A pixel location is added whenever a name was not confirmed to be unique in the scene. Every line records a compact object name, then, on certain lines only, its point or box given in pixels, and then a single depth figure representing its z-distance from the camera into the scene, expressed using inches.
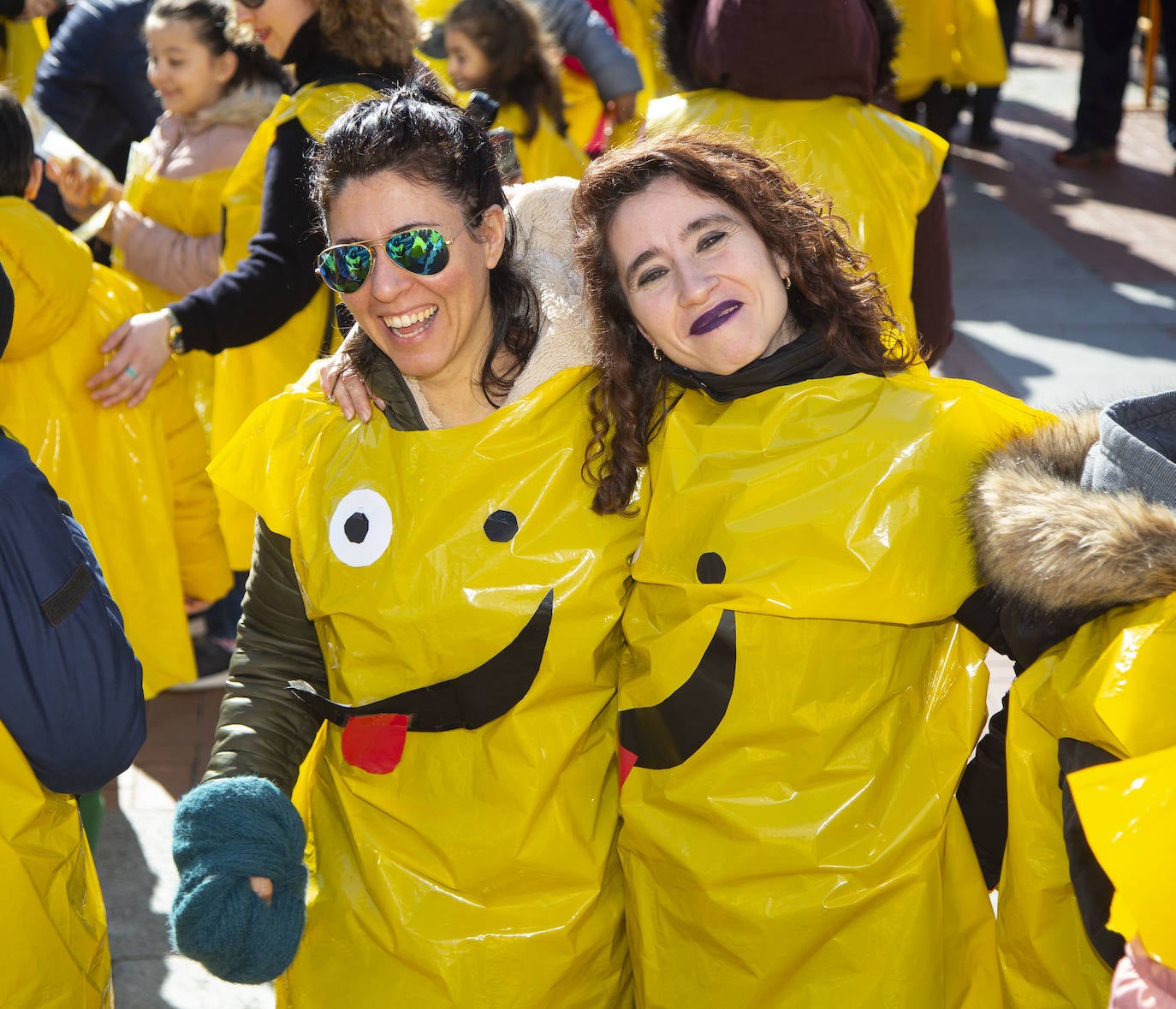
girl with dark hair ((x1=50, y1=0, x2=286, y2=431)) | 156.6
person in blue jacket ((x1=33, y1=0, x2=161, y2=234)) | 185.6
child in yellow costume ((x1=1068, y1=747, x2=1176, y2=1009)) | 56.1
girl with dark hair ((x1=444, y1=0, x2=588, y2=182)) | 188.1
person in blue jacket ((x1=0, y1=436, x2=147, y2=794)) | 69.2
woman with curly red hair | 72.0
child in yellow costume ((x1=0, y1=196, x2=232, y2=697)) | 128.8
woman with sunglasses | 78.0
